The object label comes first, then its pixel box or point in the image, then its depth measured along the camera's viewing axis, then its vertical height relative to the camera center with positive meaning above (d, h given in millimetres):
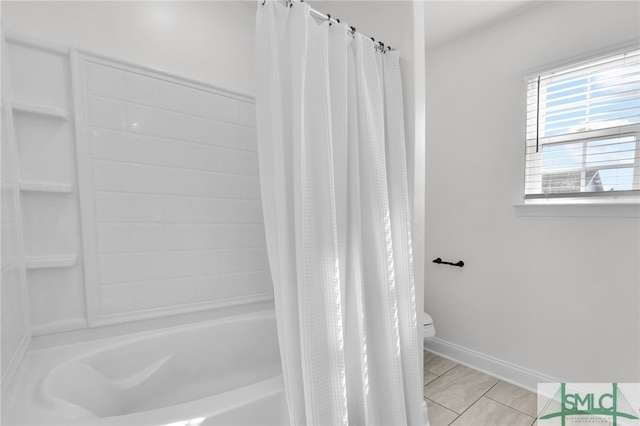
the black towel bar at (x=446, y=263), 2262 -548
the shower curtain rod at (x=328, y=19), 1089 +705
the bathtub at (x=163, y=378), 911 -735
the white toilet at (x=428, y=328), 1988 -907
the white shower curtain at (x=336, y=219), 1042 -93
